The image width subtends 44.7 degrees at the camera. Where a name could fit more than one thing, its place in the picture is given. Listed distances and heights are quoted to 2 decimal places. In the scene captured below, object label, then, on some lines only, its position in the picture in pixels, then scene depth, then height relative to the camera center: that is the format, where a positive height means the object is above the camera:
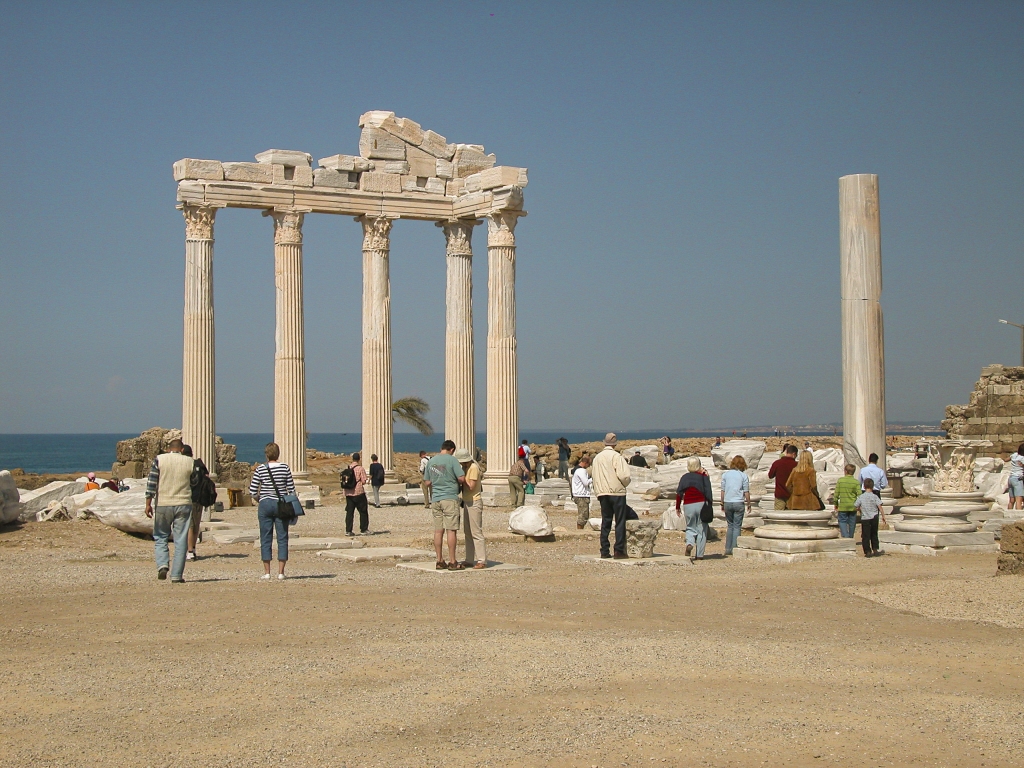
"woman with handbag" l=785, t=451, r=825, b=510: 17.88 -1.12
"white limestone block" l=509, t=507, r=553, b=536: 20.42 -1.86
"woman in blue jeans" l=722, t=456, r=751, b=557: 18.20 -1.35
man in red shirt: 18.59 -0.94
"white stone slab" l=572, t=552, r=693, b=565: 16.39 -2.03
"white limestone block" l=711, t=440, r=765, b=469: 32.75 -1.18
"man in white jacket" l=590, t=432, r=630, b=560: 16.20 -1.02
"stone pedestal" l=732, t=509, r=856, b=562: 17.25 -1.86
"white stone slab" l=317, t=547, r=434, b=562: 17.33 -2.04
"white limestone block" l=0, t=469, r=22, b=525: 21.53 -1.54
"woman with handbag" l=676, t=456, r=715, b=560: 17.23 -1.34
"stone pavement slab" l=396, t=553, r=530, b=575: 15.62 -2.02
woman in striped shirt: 14.57 -0.98
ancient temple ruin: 28.31 +3.89
